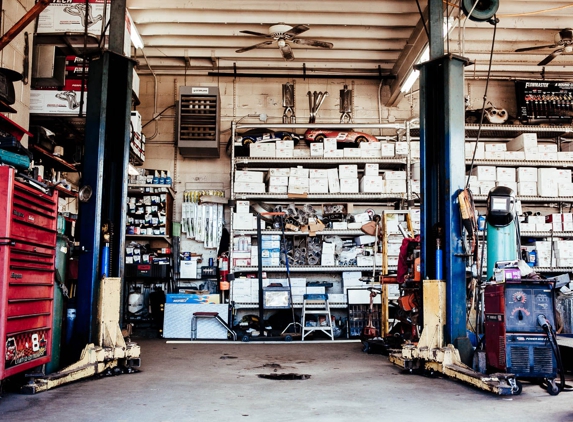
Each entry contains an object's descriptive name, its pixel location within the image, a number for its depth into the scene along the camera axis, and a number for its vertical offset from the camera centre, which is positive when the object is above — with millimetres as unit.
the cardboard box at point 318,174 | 9203 +1596
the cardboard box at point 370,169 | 9180 +1681
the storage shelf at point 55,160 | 6297 +1307
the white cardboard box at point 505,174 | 9211 +1629
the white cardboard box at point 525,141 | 9383 +2214
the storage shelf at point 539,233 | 9188 +689
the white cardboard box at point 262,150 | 9234 +1976
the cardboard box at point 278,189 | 9164 +1342
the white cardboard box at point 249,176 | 9164 +1549
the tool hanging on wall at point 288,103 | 9984 +2952
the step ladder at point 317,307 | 8312 -509
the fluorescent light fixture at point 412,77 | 8080 +2983
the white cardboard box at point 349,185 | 9188 +1423
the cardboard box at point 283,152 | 9242 +1947
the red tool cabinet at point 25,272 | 3641 -11
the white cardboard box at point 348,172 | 9219 +1636
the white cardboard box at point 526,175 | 9250 +1635
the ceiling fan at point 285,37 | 7625 +3216
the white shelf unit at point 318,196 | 9047 +1252
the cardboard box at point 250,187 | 9156 +1369
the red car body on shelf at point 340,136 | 9523 +2289
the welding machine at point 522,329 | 4184 -392
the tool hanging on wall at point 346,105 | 10070 +2959
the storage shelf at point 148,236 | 8999 +566
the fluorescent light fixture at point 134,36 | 7631 +3300
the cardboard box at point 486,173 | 9133 +1630
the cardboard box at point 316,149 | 9297 +2011
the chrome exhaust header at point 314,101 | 9875 +2995
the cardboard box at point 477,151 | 9305 +2016
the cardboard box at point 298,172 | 9172 +1623
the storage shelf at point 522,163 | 9344 +1847
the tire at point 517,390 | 3984 -789
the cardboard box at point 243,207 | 9125 +1046
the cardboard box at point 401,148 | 9289 +2043
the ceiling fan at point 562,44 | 8258 +3368
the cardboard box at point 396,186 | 9203 +1419
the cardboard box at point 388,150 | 9273 +2005
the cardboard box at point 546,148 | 9414 +2104
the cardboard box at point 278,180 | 9164 +1484
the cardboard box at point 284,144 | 9250 +2079
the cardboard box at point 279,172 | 9164 +1613
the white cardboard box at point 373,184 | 9156 +1433
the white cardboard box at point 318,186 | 9180 +1401
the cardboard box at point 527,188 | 9242 +1413
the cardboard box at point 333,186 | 9219 +1411
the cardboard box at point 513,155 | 9383 +1973
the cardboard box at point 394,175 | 9234 +1599
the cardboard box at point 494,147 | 9367 +2104
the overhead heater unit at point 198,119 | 9352 +2510
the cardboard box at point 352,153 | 9273 +1954
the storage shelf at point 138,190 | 9039 +1317
